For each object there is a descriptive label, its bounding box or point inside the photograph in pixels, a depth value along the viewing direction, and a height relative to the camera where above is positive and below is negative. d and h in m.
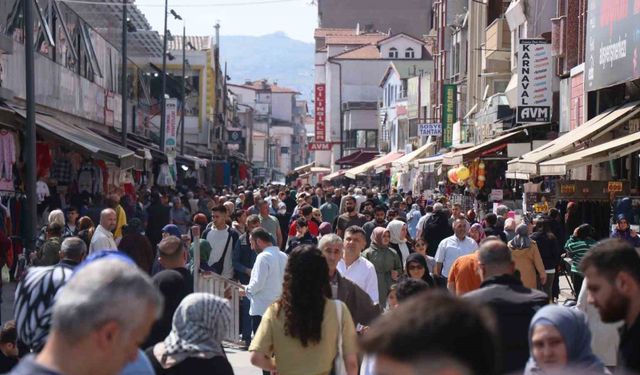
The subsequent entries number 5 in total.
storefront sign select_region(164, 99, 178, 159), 46.50 +1.16
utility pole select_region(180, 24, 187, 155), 52.75 +1.45
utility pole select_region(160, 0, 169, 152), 44.56 +1.83
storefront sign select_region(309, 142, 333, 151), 91.75 +0.84
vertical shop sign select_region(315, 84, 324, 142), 94.62 +3.34
